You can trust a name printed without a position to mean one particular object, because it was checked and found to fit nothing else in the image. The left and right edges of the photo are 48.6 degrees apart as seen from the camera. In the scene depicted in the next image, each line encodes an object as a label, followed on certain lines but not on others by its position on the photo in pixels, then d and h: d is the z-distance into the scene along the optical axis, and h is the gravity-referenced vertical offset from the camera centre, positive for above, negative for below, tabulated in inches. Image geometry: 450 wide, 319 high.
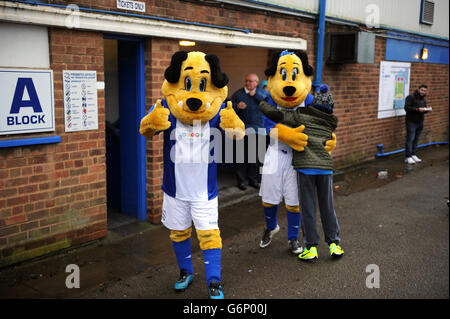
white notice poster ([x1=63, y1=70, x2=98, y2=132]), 208.7 -10.5
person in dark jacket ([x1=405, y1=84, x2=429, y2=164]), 430.6 -34.4
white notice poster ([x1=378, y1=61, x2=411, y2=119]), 448.1 -7.6
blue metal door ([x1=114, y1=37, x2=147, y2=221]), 242.8 -24.9
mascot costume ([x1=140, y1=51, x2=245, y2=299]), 163.0 -20.2
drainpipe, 351.6 +24.5
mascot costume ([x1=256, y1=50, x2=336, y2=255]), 198.7 -22.0
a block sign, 187.5 -10.1
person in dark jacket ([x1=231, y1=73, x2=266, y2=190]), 319.6 -21.2
